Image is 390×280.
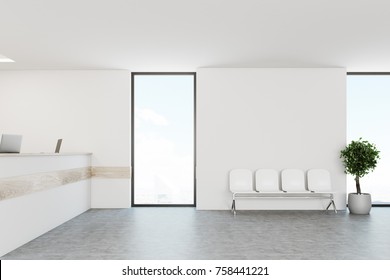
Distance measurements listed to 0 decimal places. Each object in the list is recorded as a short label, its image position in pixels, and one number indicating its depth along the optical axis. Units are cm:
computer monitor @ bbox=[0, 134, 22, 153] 550
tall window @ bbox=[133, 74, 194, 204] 836
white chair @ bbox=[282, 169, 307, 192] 764
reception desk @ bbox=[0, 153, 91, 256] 450
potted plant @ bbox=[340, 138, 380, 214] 736
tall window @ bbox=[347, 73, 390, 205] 836
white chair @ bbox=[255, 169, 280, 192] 761
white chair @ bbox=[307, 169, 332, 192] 766
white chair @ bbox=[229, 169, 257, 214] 757
